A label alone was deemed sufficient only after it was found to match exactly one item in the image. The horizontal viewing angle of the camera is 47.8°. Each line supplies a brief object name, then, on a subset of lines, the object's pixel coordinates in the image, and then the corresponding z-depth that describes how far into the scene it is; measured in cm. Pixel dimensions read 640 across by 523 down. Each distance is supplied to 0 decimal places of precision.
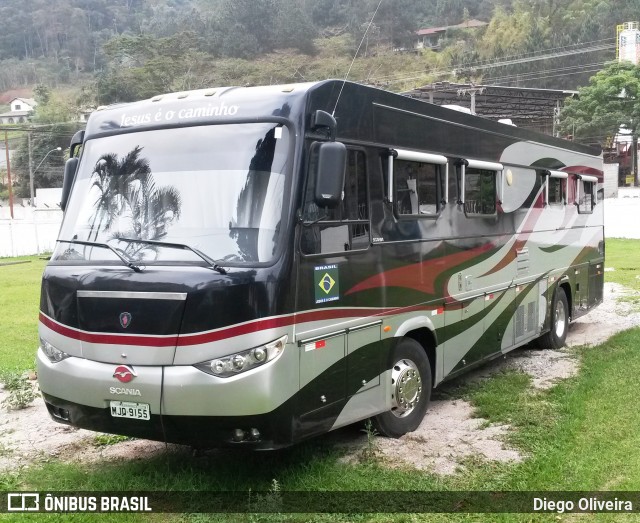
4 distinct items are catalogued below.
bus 488
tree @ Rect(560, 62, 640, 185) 5516
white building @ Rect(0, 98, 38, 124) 10745
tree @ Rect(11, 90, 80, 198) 7356
